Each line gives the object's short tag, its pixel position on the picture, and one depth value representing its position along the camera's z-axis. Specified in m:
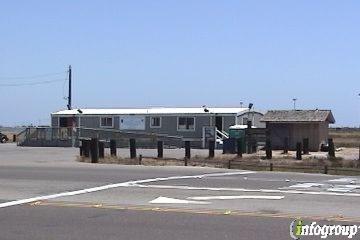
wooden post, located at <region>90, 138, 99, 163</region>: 29.04
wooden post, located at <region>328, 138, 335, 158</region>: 35.44
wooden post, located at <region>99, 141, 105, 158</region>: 31.21
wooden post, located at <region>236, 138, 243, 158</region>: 36.22
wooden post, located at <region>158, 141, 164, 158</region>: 32.38
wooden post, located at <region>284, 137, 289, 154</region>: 43.41
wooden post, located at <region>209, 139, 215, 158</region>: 34.06
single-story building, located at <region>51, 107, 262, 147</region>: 51.19
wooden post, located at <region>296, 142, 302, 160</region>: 35.49
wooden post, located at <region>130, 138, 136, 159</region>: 31.50
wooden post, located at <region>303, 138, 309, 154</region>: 43.00
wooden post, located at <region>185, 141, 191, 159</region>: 32.26
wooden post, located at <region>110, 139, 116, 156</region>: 32.97
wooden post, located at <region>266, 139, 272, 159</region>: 35.70
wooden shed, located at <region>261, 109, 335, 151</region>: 48.97
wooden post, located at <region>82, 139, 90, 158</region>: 31.17
